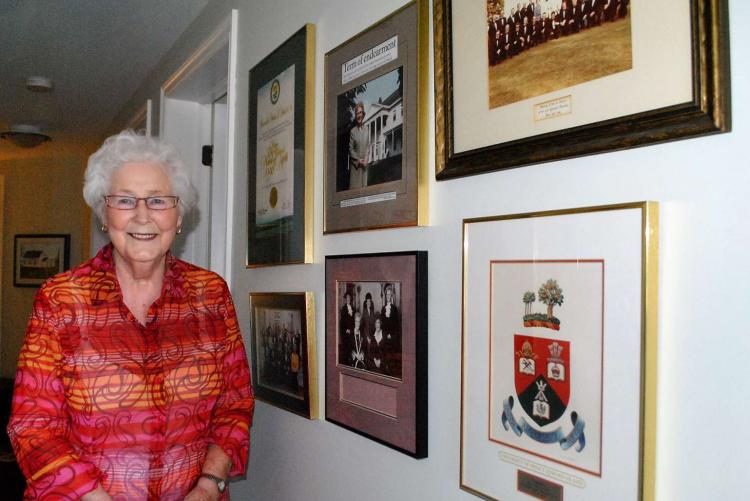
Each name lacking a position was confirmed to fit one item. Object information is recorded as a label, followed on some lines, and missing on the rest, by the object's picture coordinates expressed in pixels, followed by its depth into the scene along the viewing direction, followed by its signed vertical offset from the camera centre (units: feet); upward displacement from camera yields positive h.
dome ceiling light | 15.03 +3.25
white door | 8.50 +2.00
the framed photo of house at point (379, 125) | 3.64 +0.95
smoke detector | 11.07 +3.38
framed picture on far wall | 19.19 +0.13
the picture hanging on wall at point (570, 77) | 2.21 +0.84
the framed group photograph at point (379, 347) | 3.62 -0.58
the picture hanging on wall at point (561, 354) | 2.38 -0.42
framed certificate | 5.02 +1.03
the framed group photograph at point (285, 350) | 4.94 -0.82
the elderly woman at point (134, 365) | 4.25 -0.81
